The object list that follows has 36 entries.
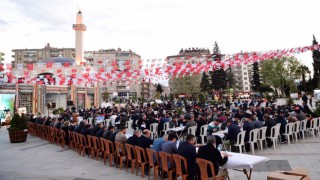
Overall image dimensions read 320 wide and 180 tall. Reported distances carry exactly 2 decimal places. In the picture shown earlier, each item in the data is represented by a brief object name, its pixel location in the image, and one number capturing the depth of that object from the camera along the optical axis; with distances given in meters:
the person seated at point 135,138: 7.75
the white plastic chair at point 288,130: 10.71
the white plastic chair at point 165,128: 12.95
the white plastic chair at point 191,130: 11.32
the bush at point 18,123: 14.31
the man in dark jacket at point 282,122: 10.90
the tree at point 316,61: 61.52
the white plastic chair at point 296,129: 11.16
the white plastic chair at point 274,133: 10.17
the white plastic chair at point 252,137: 9.38
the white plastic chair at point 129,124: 16.73
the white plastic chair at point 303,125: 11.70
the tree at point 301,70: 55.35
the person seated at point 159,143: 6.98
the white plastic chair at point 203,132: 11.38
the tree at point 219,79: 67.81
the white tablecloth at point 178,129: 11.84
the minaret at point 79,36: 50.91
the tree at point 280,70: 55.03
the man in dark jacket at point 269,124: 10.31
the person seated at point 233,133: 9.12
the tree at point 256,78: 70.86
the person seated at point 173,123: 12.98
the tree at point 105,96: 70.50
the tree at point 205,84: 72.63
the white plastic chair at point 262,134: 9.84
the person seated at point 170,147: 6.41
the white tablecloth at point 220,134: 9.16
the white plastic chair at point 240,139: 9.10
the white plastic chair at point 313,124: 12.16
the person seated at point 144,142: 7.37
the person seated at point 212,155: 5.39
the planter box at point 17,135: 14.38
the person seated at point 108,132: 9.30
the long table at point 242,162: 5.46
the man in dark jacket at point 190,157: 5.70
